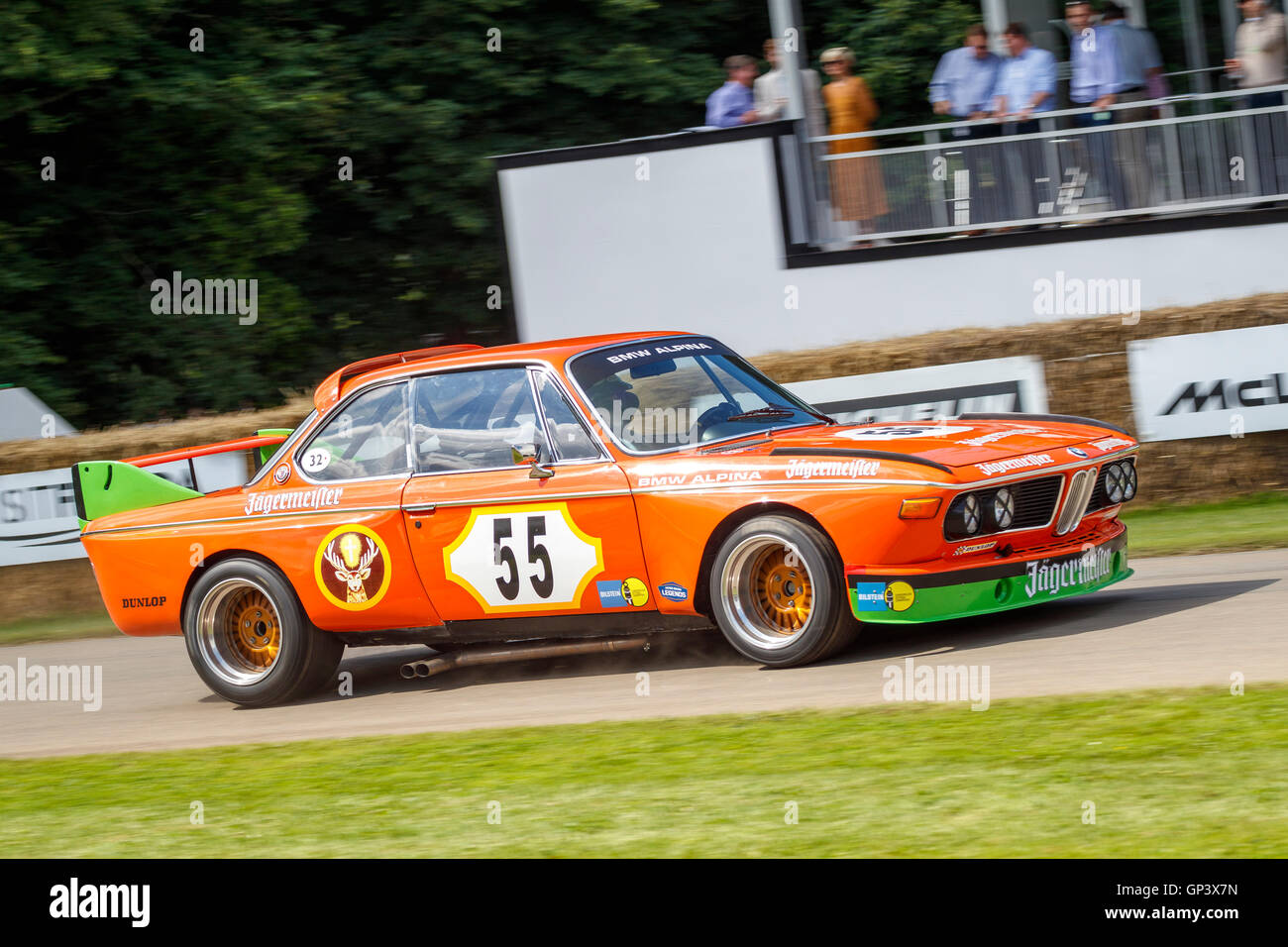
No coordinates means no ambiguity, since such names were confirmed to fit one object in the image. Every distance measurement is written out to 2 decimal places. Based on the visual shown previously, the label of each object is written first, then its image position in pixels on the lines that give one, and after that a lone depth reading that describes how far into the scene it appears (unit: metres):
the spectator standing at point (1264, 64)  12.95
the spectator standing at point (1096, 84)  12.92
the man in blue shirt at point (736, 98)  14.60
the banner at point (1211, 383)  10.73
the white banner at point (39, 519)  12.41
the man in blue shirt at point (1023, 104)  13.39
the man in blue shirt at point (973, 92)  13.74
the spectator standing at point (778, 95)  14.53
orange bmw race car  6.88
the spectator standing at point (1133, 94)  13.09
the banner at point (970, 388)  11.34
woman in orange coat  14.22
